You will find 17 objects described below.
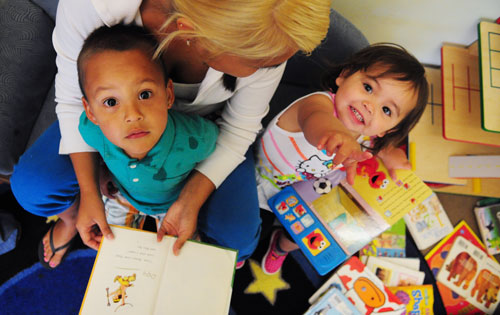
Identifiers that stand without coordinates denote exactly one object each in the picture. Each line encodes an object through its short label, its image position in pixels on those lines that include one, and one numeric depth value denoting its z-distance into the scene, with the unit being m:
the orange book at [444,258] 1.47
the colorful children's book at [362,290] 1.30
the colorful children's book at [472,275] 1.48
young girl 0.92
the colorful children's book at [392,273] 1.41
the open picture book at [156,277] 0.76
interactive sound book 1.10
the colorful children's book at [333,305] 1.27
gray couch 1.00
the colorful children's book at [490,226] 1.56
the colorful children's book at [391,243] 1.45
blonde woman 0.55
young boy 0.67
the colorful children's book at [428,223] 1.50
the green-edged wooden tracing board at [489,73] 1.05
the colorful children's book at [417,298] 1.40
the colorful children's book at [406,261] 1.45
